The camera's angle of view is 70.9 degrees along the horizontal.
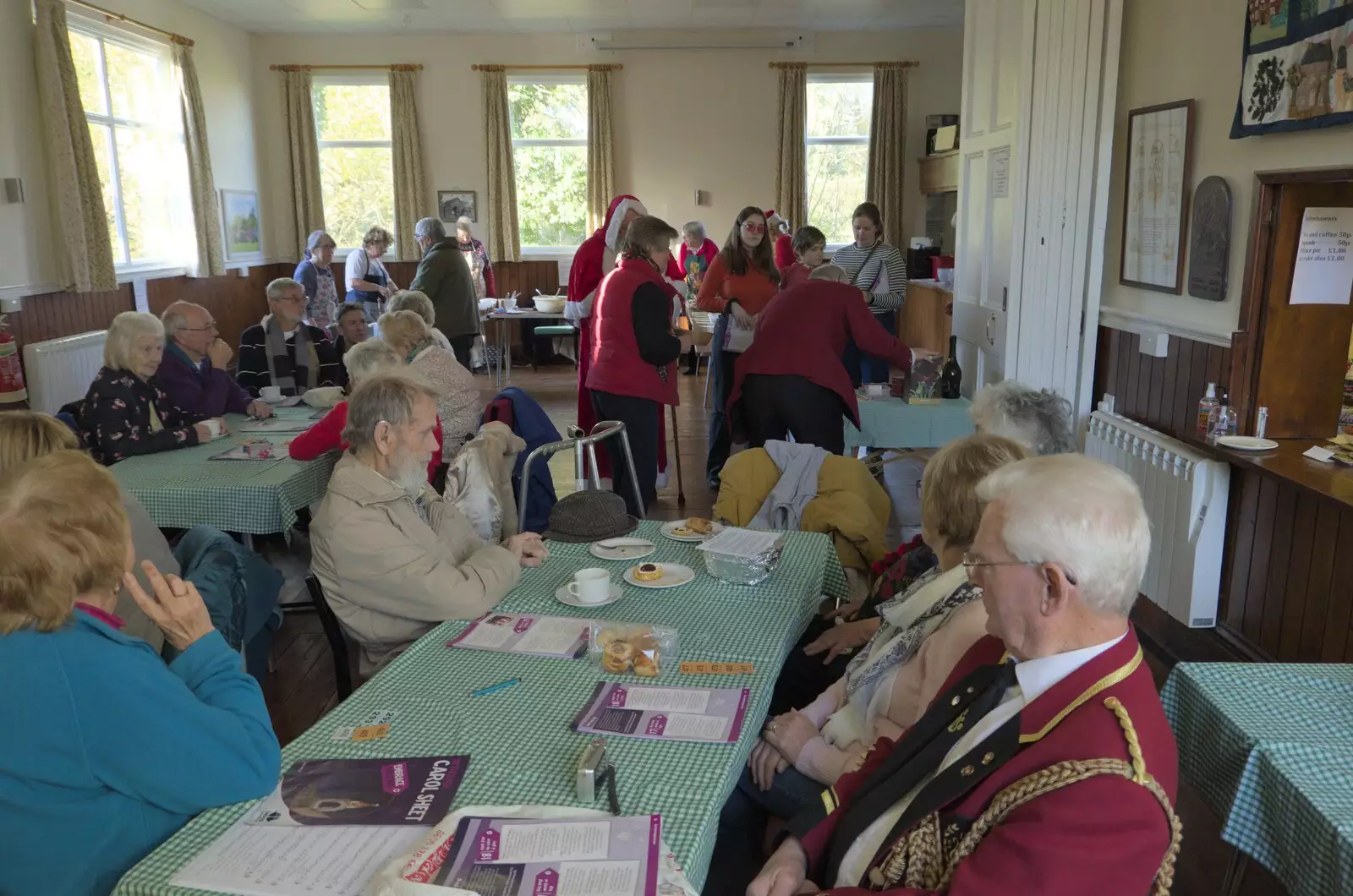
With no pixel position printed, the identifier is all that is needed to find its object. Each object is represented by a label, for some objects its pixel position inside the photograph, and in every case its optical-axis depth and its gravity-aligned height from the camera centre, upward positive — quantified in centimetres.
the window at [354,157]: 989 +92
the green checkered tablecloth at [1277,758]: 140 -83
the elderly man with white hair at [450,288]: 646 -28
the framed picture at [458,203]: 1002 +45
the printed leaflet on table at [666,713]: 153 -77
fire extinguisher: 546 -70
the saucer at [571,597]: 206 -75
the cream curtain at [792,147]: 971 +98
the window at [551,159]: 997 +90
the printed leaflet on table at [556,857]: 116 -76
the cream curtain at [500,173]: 977 +74
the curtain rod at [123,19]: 650 +166
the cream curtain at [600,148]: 977 +99
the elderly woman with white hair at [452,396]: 374 -58
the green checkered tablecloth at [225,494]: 305 -78
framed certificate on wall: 347 +17
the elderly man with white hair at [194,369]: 401 -50
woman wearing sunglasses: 538 -26
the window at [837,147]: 988 +98
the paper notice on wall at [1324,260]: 304 -7
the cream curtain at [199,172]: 798 +64
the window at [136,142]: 690 +82
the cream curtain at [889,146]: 965 +97
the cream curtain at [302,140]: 969 +108
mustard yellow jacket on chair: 298 -82
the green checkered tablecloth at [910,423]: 417 -79
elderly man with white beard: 202 -65
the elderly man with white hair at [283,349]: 486 -51
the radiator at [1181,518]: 328 -97
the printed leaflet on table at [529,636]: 184 -77
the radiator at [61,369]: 583 -74
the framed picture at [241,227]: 892 +21
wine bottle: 446 -64
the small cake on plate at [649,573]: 216 -74
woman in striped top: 612 -15
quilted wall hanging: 264 +49
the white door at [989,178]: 407 +29
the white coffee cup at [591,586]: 204 -72
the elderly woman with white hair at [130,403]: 345 -57
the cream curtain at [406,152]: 970 +95
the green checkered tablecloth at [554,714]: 133 -77
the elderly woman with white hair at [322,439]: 327 -65
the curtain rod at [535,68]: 976 +179
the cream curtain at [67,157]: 604 +59
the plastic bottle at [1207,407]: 327 -57
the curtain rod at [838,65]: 963 +177
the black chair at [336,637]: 214 -88
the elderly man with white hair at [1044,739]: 105 -59
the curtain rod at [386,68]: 965 +178
